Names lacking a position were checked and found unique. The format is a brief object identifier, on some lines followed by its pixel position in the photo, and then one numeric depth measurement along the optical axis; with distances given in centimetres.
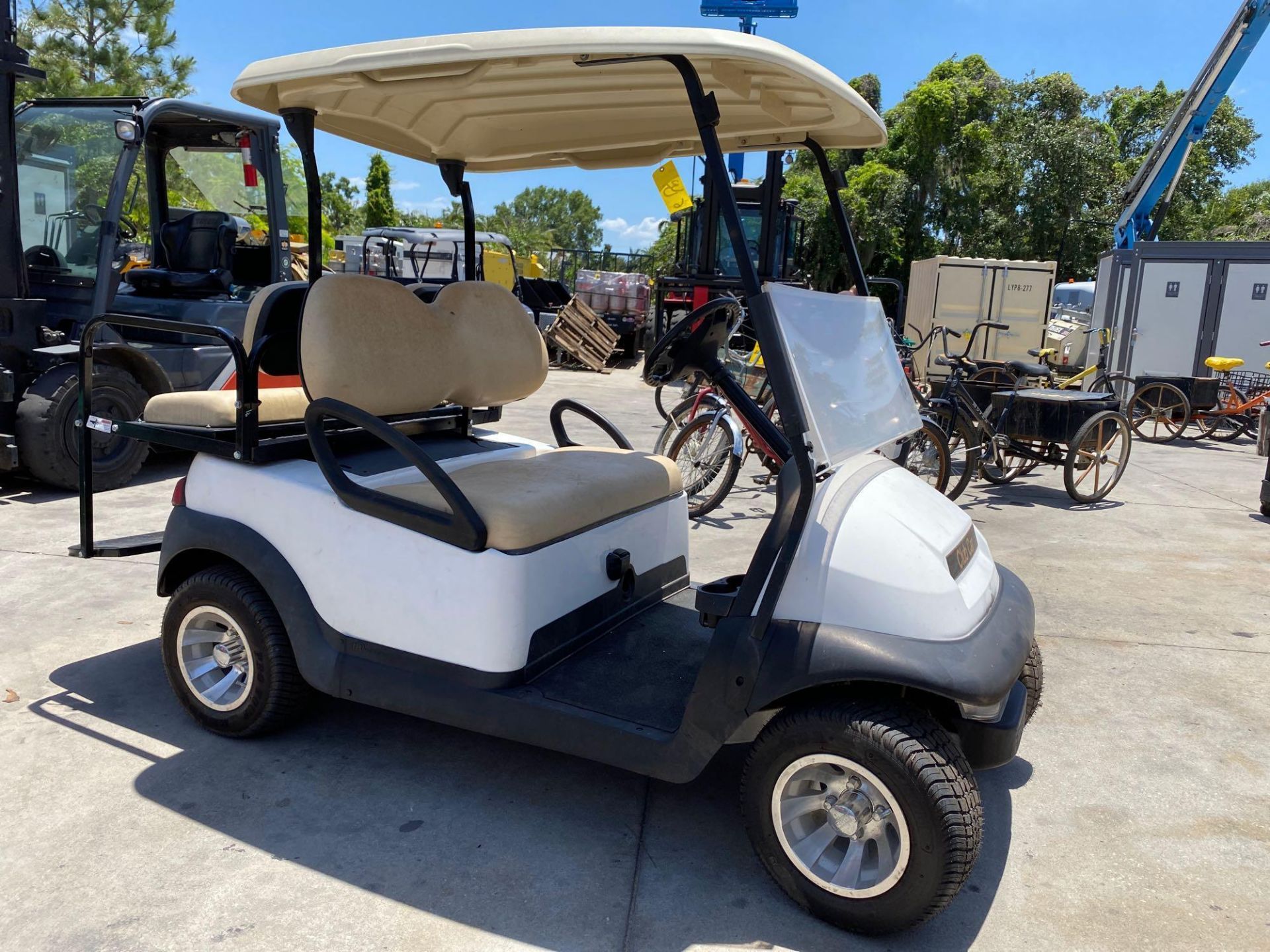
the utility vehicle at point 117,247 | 545
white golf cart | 208
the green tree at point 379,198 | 3834
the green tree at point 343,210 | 3891
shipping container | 1529
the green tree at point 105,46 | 2228
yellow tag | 363
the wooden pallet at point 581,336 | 1558
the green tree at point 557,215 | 8375
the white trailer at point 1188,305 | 1207
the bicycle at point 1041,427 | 677
